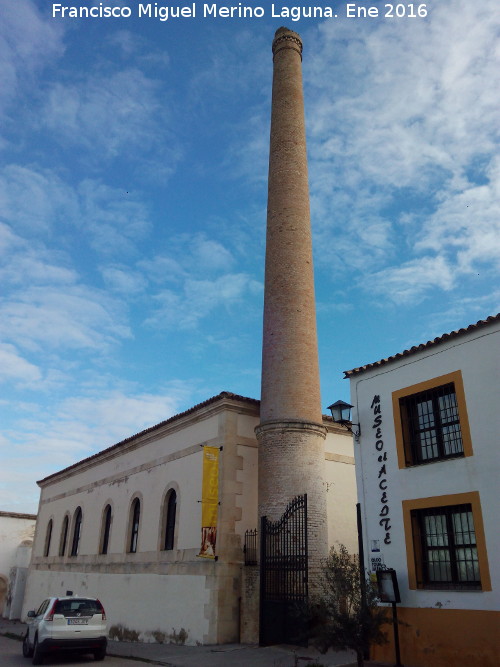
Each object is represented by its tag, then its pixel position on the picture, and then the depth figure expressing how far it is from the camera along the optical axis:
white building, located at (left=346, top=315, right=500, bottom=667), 9.73
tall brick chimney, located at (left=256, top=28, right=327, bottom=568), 15.41
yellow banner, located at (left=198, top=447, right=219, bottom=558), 15.34
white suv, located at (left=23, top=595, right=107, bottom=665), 12.20
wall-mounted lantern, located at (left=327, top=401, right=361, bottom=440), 12.18
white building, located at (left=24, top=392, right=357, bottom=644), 15.40
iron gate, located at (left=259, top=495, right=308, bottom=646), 13.09
